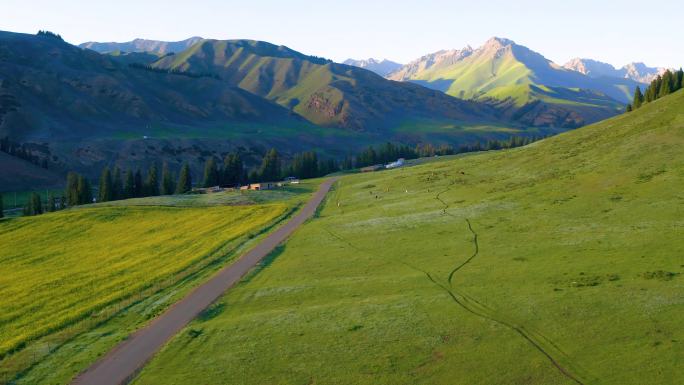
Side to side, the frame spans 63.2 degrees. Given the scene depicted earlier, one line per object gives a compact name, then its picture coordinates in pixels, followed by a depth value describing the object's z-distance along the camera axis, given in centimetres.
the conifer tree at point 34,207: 14862
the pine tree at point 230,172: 19688
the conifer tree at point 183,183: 17788
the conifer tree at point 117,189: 16850
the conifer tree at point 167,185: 17762
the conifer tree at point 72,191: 16175
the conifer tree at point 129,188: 17200
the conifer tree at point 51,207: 15015
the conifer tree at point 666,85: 12552
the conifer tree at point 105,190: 16500
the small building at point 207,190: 16786
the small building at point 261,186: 15810
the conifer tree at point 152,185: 17475
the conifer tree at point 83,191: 16188
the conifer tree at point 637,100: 13450
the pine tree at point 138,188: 17375
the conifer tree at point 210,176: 19175
